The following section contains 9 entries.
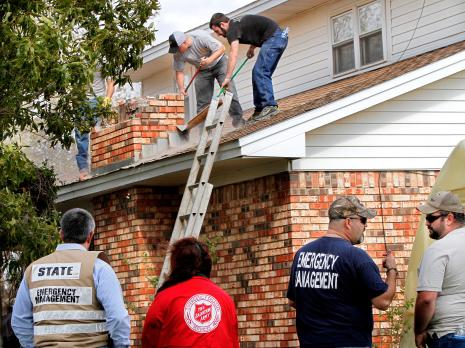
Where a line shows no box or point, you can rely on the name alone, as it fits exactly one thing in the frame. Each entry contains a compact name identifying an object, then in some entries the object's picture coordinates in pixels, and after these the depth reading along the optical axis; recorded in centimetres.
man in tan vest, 722
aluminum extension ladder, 1271
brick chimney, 1539
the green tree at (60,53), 1040
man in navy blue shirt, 782
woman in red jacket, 711
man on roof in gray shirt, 1553
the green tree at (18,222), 1077
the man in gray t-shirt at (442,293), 786
